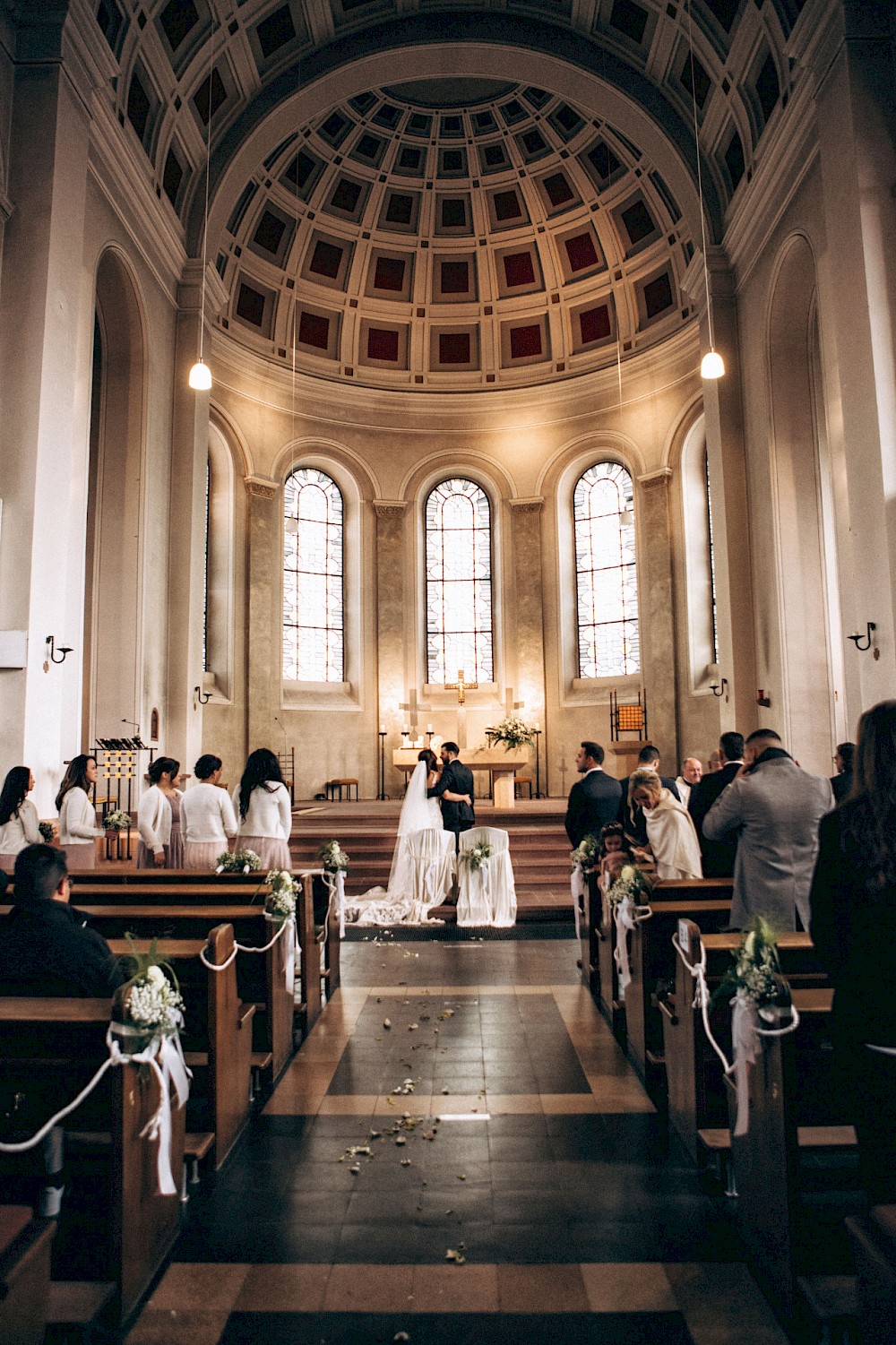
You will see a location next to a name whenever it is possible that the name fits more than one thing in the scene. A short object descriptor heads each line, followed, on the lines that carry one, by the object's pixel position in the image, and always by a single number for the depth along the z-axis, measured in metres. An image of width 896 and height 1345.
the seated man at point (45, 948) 3.26
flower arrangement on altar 14.86
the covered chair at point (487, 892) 9.25
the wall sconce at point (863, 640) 8.74
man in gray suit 4.35
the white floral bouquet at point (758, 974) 2.86
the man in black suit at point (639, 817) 6.32
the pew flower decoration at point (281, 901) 4.76
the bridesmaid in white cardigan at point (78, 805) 7.03
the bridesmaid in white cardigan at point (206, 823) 6.61
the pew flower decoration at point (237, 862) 6.34
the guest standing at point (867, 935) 2.36
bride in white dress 9.33
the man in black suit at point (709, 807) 5.57
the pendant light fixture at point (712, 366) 9.95
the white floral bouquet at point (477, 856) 9.27
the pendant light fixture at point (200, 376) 9.62
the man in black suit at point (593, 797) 7.46
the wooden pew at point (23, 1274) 1.71
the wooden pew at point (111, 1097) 2.71
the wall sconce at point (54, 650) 8.90
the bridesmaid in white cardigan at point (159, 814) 6.60
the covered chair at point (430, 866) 9.60
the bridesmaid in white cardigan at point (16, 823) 6.40
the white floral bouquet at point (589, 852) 6.96
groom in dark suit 9.31
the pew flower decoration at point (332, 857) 6.90
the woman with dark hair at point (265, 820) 6.72
